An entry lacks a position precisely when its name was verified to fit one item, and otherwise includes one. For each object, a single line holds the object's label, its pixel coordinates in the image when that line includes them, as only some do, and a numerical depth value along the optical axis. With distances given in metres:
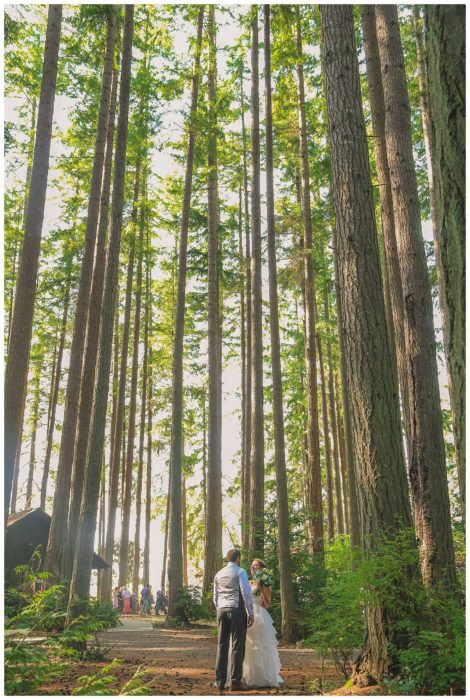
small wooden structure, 21.80
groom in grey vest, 7.52
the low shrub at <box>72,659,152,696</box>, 4.56
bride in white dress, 7.72
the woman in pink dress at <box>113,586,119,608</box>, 25.93
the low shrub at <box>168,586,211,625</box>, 16.86
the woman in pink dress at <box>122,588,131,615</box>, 28.70
